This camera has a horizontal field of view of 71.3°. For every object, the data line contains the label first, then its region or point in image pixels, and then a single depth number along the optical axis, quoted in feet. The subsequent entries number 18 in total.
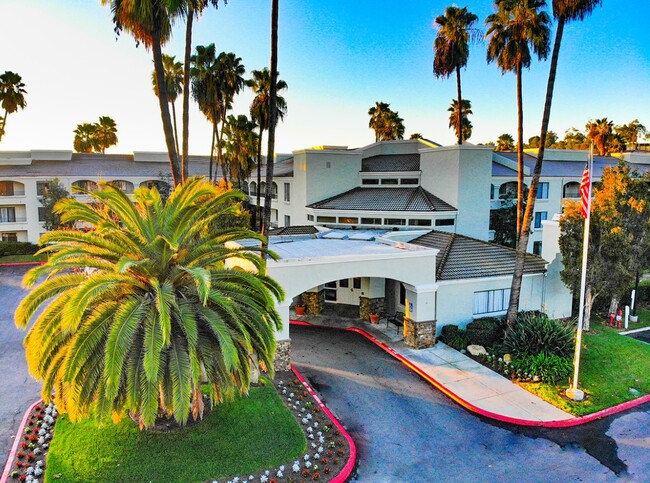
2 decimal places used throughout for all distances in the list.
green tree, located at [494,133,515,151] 245.45
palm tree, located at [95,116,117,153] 225.97
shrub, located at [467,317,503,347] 73.61
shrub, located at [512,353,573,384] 61.87
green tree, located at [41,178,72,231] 142.72
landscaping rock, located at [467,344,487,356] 69.87
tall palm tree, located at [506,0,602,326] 62.95
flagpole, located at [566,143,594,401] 56.70
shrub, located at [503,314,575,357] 67.41
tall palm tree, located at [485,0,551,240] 70.90
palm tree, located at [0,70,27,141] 165.99
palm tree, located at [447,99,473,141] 167.73
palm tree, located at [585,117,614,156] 195.52
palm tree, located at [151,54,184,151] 114.11
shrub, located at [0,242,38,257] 145.38
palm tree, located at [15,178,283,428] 37.52
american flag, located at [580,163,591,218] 57.32
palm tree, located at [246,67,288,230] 119.96
